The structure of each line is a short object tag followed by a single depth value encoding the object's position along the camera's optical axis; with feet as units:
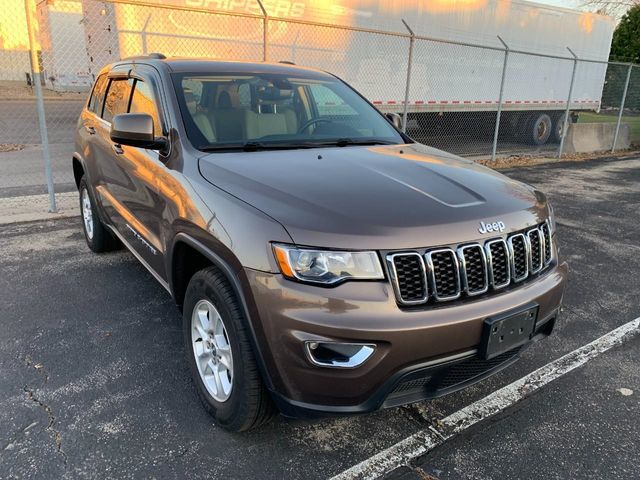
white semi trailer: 30.25
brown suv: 6.84
